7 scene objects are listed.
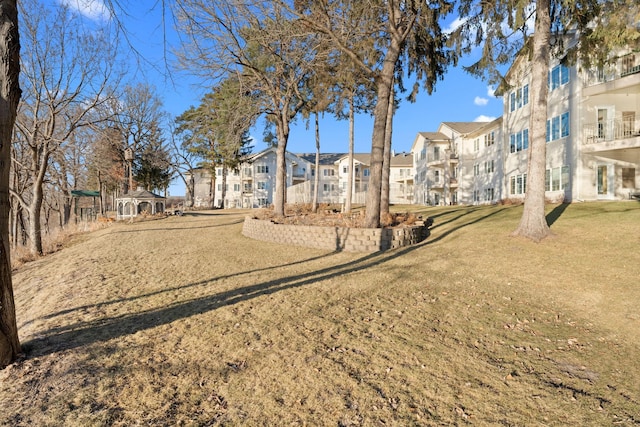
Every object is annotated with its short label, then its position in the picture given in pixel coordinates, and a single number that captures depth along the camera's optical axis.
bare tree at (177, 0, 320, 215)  10.69
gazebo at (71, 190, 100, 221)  26.33
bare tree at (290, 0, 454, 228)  11.41
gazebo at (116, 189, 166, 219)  24.23
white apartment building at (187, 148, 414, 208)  48.41
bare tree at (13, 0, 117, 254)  12.72
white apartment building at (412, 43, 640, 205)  16.39
